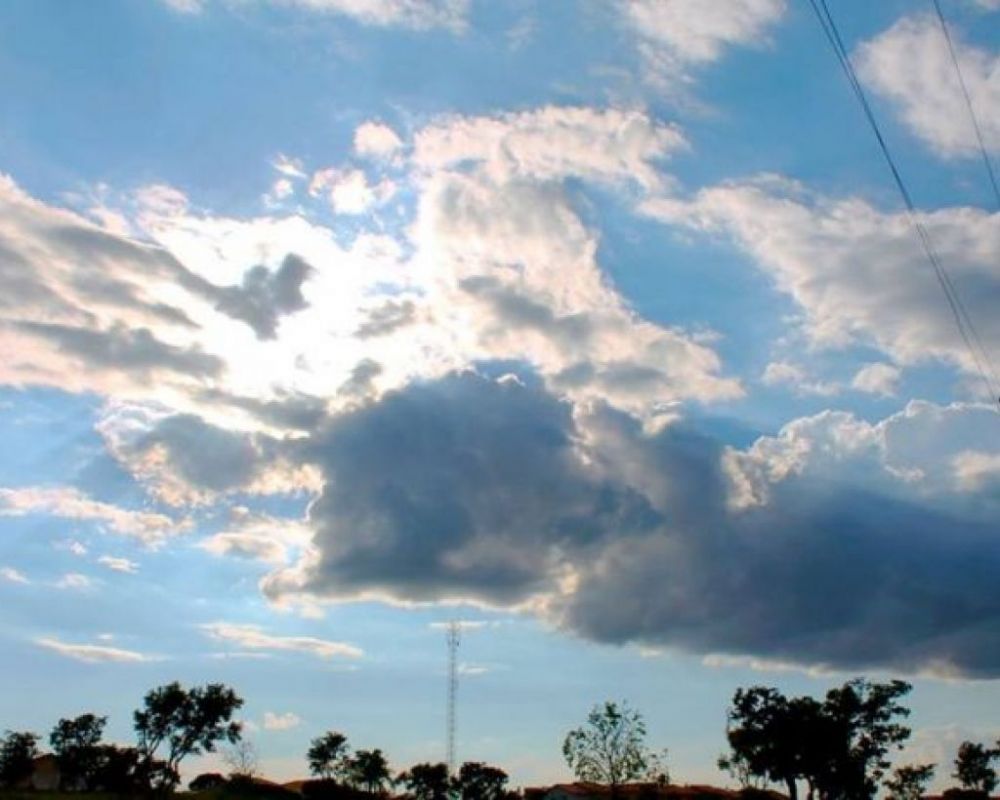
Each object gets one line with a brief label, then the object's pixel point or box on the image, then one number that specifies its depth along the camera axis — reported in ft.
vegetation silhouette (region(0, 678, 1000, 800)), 337.52
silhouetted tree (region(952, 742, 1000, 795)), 399.65
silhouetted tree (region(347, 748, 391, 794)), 505.25
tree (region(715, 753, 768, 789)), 366.08
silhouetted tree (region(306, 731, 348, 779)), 504.84
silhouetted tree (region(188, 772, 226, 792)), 472.44
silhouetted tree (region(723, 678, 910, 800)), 335.47
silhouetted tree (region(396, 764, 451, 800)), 507.71
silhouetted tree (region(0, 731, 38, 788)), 465.88
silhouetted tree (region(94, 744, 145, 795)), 407.03
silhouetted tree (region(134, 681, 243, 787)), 408.87
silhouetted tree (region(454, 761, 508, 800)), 497.46
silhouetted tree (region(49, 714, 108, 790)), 457.27
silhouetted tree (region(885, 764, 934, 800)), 378.94
